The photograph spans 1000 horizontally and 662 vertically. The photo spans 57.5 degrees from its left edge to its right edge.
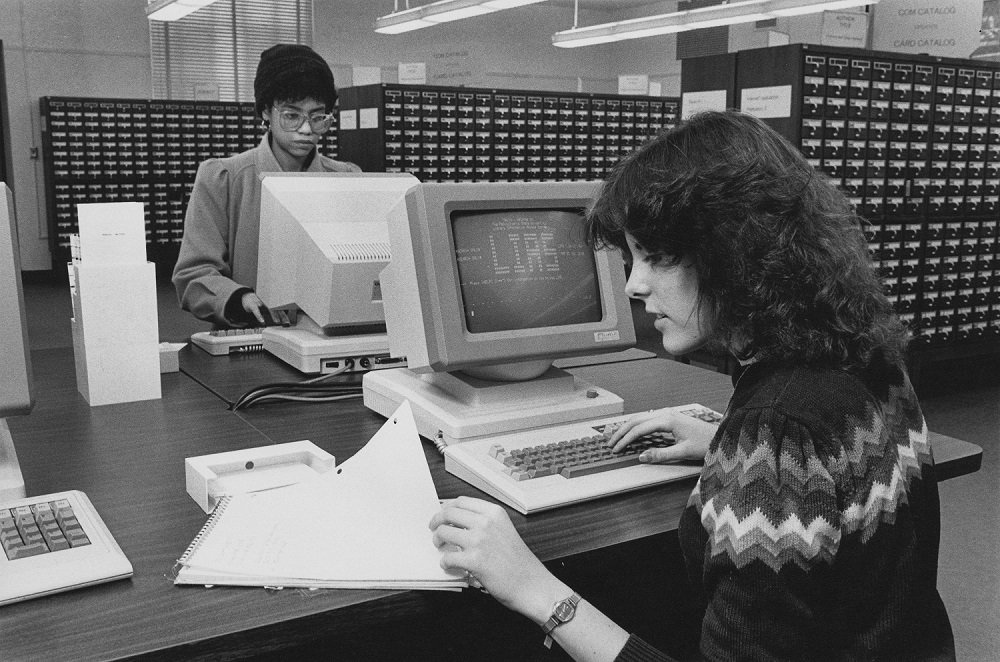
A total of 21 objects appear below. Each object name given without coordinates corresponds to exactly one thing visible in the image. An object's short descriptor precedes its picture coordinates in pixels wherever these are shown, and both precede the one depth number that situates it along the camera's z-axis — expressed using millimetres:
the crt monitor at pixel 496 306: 1494
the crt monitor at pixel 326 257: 2035
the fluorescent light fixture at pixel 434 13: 6684
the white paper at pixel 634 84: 8195
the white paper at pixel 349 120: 6871
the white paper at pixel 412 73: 7543
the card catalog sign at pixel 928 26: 6305
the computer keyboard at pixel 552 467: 1241
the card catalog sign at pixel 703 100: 4586
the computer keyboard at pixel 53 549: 975
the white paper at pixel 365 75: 10008
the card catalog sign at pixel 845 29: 6367
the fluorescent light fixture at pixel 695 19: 5696
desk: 910
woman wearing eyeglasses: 2834
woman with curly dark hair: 869
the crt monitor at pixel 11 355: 1224
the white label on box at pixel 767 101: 4336
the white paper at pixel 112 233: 1731
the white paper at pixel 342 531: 1009
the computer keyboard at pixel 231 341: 2287
